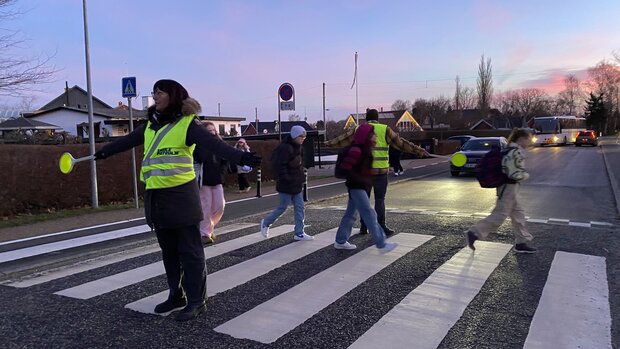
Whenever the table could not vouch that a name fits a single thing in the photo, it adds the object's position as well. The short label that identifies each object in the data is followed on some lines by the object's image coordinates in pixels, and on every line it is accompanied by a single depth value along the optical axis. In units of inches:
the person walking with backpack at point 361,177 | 232.8
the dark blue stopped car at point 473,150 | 729.0
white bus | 1950.1
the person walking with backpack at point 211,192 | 272.8
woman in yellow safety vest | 149.9
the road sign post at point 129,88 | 454.6
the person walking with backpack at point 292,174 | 264.1
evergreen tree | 3435.0
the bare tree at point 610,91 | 2783.0
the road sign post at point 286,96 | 632.4
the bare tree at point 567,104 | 4461.1
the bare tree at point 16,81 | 472.4
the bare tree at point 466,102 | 3917.8
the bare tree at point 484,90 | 3302.2
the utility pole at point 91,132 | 457.1
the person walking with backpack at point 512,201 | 229.6
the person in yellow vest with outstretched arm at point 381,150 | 272.5
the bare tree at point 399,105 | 4747.3
